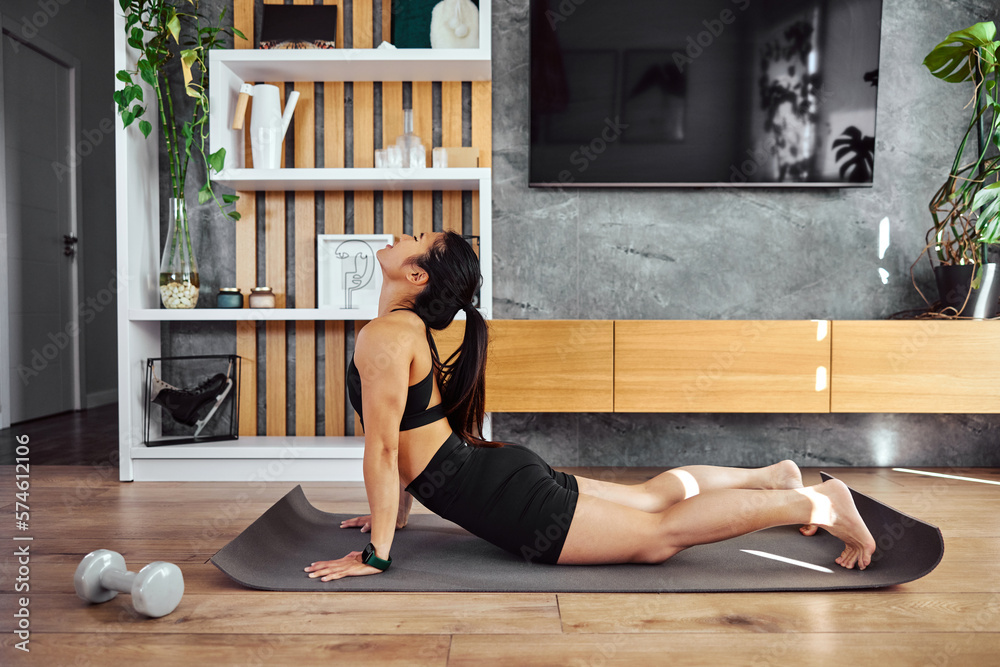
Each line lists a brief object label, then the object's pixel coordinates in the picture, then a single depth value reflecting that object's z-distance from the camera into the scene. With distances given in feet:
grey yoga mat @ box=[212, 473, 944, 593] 4.83
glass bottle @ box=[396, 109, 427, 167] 8.81
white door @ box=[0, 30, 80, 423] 12.42
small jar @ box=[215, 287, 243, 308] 8.91
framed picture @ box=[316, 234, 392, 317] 9.14
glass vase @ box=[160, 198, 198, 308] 8.74
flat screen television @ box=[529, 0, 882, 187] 9.20
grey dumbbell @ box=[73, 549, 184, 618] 4.14
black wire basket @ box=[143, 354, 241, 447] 8.59
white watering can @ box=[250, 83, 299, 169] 8.80
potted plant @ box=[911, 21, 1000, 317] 8.20
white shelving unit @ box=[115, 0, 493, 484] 8.39
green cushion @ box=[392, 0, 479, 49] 8.96
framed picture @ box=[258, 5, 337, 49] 8.93
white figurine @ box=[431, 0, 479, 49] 8.70
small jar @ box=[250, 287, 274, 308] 8.99
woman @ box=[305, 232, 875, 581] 4.79
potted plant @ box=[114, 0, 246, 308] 8.25
